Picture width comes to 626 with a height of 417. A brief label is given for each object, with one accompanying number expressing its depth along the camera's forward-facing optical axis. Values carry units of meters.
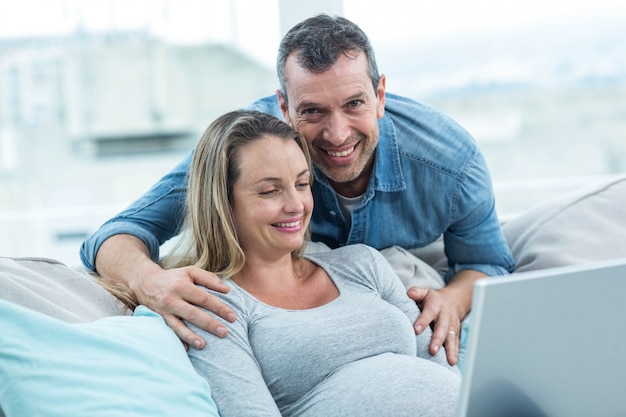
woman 1.42
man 1.79
